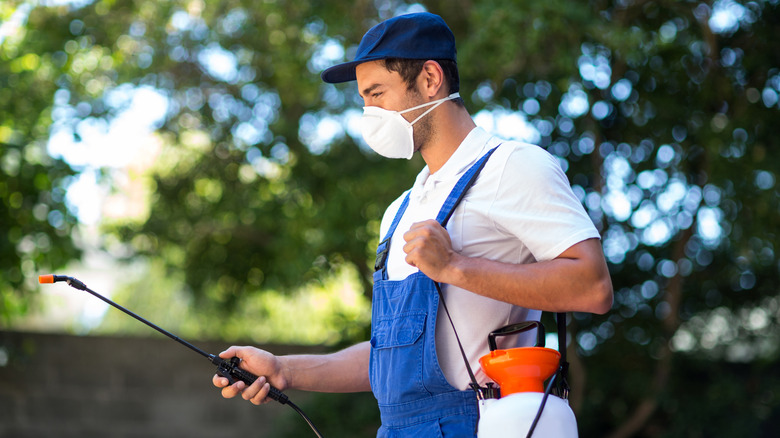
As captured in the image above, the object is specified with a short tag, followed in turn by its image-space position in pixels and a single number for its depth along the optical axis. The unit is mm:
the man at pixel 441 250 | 3482
